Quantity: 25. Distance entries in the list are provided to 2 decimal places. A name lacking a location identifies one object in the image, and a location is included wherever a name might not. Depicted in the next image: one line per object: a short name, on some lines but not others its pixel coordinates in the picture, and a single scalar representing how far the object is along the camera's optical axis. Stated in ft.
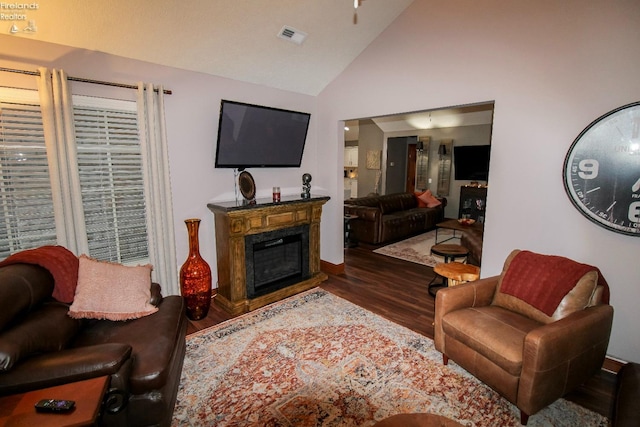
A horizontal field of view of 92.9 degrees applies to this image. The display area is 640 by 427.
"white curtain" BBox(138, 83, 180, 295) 9.41
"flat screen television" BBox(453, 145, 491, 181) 24.47
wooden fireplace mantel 10.41
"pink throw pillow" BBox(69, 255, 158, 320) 6.74
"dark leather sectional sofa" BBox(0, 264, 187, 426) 4.76
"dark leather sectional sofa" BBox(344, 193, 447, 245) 19.01
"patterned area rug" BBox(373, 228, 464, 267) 16.33
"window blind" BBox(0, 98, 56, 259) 7.81
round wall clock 7.01
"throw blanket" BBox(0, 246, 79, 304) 6.47
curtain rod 7.57
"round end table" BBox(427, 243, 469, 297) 12.04
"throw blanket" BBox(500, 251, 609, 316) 6.95
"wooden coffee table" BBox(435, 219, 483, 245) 15.18
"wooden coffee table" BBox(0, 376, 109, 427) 3.86
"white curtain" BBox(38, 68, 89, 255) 7.89
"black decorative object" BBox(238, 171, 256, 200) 11.20
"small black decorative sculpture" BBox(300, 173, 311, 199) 12.86
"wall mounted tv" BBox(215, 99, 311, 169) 10.66
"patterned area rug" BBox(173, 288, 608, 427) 6.30
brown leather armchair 5.87
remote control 4.00
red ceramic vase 9.84
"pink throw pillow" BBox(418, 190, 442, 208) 23.99
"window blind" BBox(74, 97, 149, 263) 8.94
